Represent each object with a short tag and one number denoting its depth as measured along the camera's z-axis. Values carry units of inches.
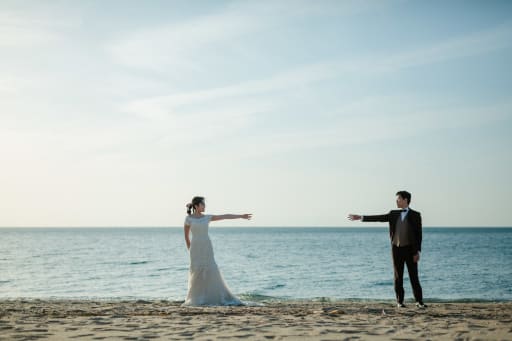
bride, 414.9
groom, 385.1
